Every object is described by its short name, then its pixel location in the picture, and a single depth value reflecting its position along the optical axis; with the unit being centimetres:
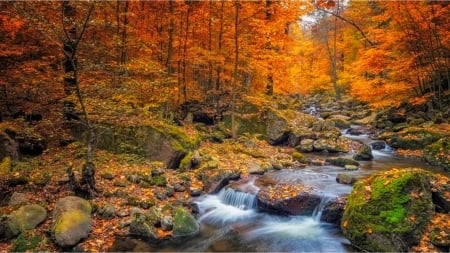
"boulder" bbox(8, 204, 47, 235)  678
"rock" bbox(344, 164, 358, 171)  1158
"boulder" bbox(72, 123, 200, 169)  1115
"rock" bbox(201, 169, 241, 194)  987
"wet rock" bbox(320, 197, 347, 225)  793
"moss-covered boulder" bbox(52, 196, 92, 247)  643
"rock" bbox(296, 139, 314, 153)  1515
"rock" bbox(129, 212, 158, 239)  711
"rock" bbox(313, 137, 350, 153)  1500
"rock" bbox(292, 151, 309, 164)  1288
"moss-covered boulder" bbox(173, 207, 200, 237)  736
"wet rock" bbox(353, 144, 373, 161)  1334
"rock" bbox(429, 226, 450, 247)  591
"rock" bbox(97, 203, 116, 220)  760
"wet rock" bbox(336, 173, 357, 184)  973
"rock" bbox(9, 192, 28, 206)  755
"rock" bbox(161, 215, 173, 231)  740
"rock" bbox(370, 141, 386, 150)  1561
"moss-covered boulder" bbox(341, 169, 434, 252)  610
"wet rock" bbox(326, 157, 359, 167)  1216
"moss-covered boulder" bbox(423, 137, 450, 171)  1138
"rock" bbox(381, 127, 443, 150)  1391
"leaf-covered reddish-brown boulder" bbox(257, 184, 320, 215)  838
